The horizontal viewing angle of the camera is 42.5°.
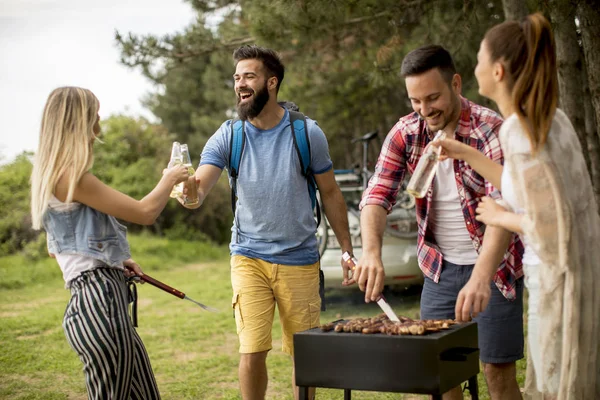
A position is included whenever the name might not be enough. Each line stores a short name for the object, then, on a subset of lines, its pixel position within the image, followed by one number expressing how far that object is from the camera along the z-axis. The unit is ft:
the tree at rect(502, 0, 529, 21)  23.27
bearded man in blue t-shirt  14.95
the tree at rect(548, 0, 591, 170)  24.93
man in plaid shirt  12.40
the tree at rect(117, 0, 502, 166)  27.63
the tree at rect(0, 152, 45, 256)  53.93
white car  30.99
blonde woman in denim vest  11.27
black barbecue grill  10.28
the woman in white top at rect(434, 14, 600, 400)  9.48
